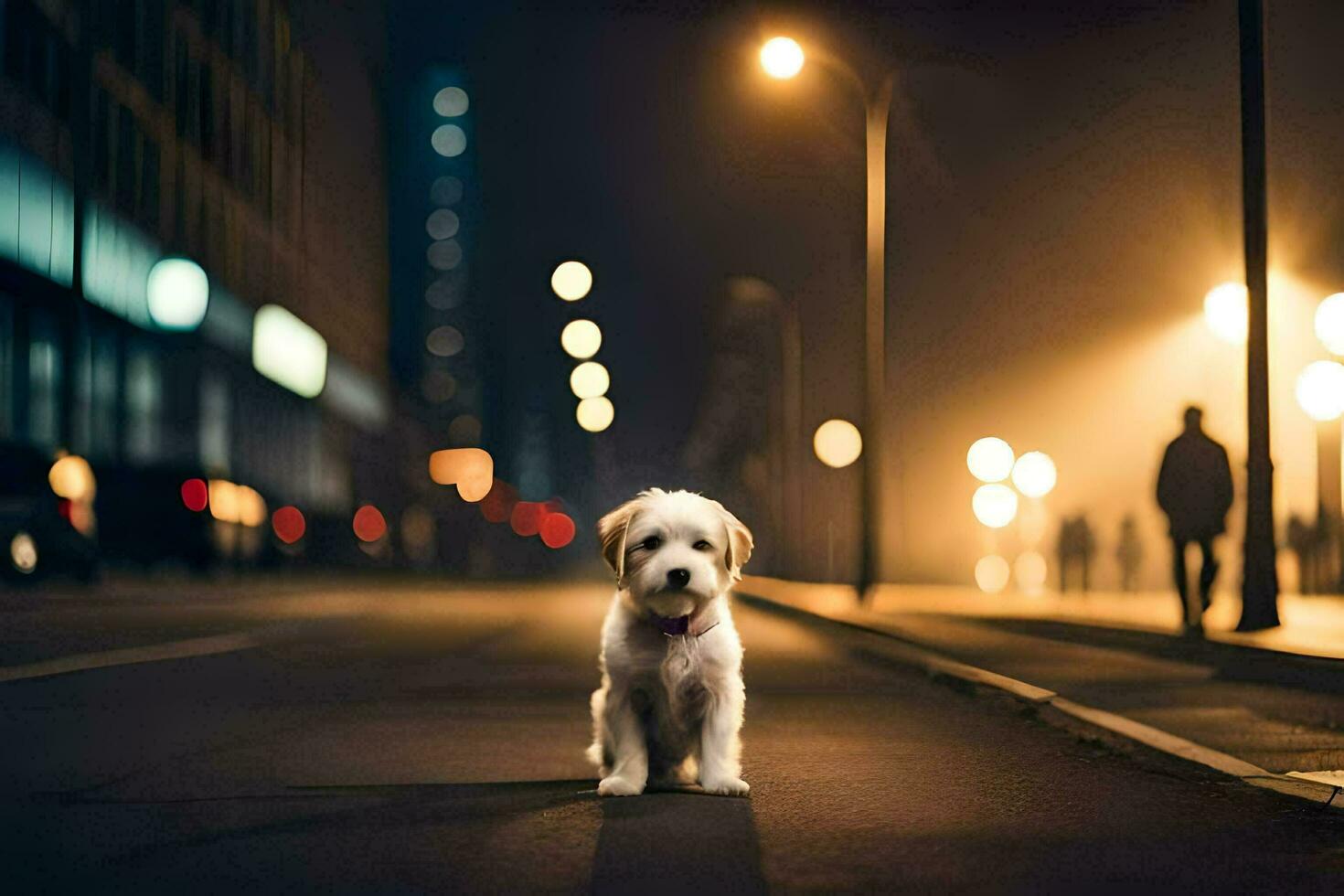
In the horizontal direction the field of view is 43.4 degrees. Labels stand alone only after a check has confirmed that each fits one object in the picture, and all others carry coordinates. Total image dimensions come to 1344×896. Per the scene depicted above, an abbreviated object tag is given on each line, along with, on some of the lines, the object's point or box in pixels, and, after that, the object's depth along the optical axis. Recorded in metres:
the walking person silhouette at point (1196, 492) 15.13
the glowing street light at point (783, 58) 21.38
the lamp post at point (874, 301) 24.36
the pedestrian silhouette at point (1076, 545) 29.06
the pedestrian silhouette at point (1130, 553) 29.83
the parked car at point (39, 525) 24.94
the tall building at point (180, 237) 40.09
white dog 5.70
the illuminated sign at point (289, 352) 61.50
